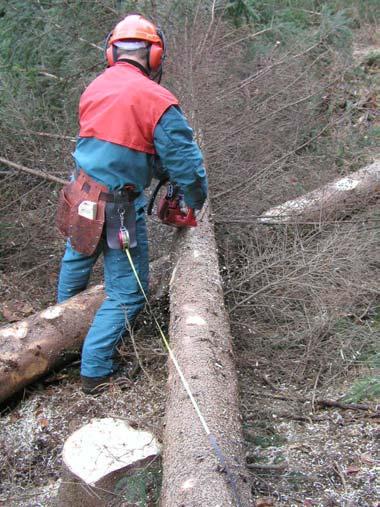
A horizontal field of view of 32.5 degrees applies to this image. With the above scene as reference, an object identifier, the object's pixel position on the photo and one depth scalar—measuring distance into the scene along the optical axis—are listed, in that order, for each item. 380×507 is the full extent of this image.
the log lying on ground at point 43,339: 3.73
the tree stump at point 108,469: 2.70
